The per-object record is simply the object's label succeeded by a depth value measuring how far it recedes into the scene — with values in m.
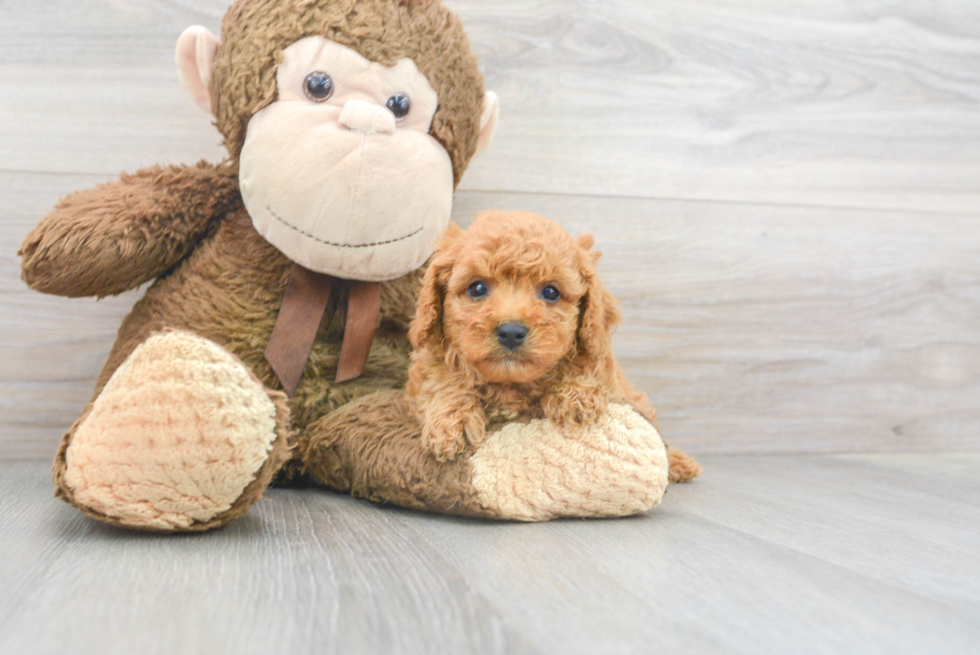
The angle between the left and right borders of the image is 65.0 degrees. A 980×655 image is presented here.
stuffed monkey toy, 0.76
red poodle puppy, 0.73
